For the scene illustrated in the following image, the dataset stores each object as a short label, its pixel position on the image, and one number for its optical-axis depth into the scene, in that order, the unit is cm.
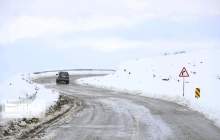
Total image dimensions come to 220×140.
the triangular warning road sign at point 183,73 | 3503
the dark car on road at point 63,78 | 6301
